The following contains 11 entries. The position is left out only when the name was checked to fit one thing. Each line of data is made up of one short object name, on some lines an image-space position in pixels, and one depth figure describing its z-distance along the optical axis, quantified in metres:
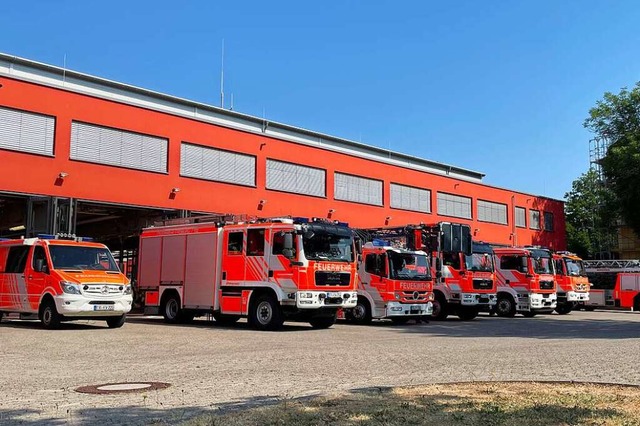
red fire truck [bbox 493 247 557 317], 27.11
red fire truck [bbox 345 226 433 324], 20.27
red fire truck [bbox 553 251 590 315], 30.30
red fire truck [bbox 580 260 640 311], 37.19
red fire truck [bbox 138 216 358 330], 17.22
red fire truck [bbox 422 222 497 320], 23.70
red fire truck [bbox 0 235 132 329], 16.30
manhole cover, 7.50
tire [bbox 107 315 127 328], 17.42
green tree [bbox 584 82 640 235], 30.48
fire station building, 24.45
